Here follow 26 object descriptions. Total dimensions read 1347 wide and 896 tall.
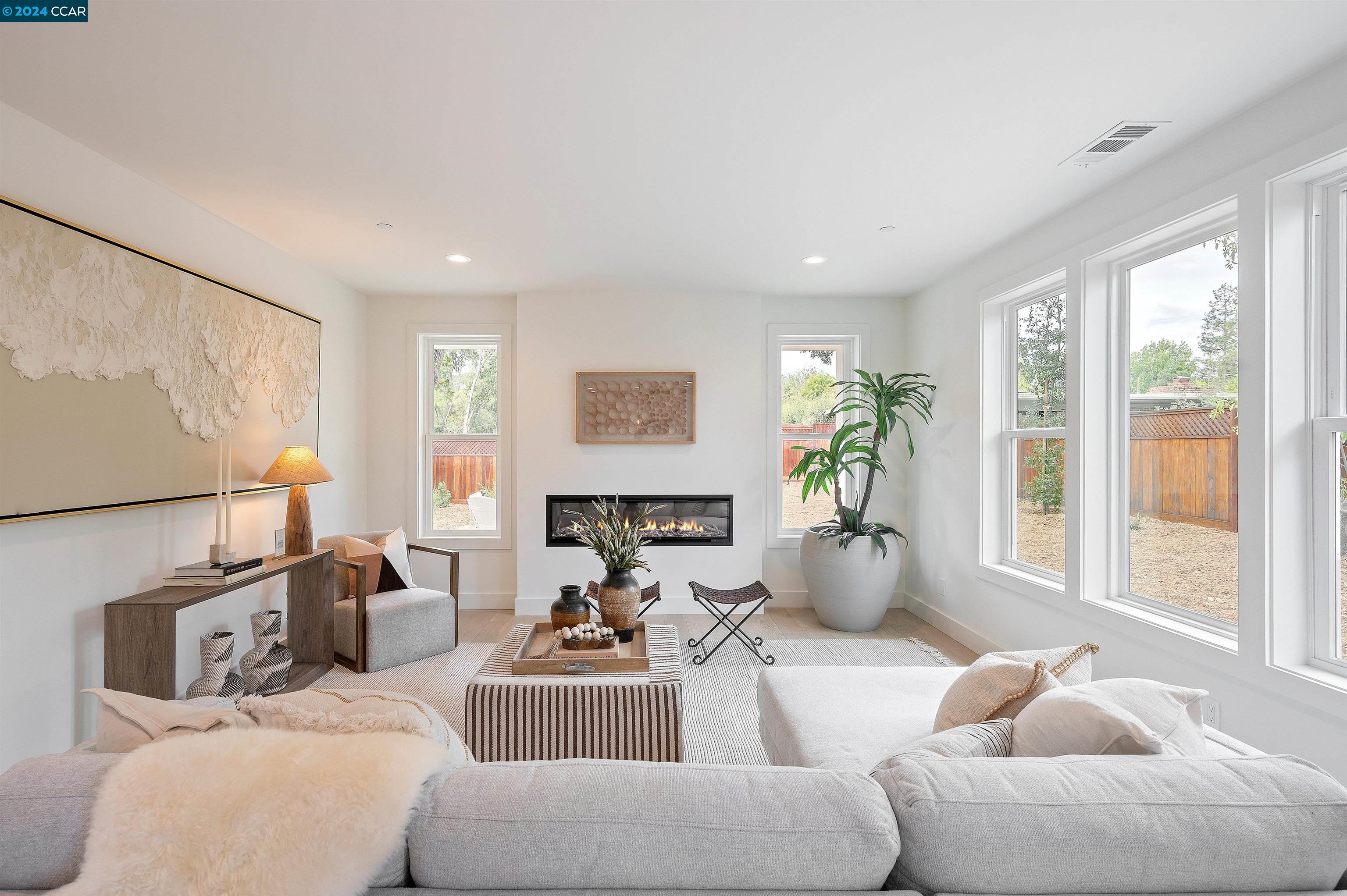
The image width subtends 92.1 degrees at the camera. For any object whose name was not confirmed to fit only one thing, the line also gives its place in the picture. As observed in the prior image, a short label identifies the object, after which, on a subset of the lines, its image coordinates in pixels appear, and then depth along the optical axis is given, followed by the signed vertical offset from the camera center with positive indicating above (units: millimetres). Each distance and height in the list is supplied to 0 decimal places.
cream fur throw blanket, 827 -498
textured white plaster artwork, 2246 +529
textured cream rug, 2820 -1276
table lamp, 3520 -232
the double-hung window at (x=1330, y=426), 2088 +77
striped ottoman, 2154 -909
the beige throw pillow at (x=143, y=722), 1108 -476
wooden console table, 2494 -746
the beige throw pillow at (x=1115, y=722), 1246 -558
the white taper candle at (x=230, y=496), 2959 -224
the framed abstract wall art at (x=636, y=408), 4984 +317
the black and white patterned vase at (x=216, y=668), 2930 -1004
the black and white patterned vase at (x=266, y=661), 3176 -1050
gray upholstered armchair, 3641 -1029
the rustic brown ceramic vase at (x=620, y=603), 2809 -670
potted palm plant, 4527 -637
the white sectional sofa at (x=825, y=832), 916 -554
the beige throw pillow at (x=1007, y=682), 1594 -600
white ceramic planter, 4516 -936
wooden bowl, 2668 -805
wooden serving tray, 2402 -809
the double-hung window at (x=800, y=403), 5223 +372
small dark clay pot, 2793 -697
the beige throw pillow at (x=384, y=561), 3973 -695
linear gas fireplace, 5031 -529
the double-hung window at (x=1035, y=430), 3514 +105
